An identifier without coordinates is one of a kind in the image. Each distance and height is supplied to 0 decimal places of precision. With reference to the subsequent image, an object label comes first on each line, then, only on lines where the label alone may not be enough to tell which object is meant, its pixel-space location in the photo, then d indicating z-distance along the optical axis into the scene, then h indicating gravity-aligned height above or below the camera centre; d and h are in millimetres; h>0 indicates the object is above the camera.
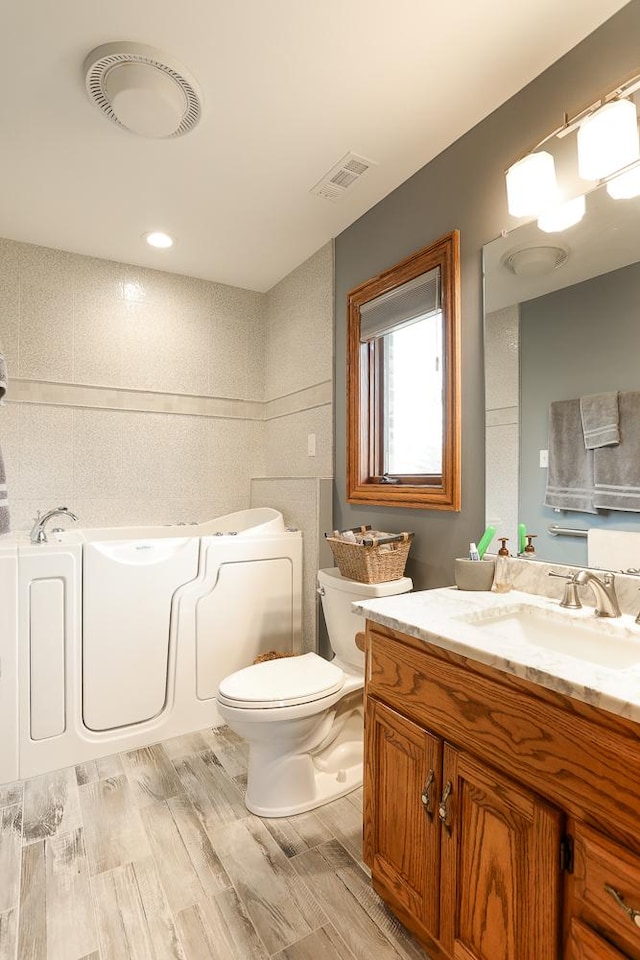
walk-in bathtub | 1982 -670
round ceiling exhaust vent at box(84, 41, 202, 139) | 1483 +1224
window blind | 1931 +714
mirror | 1311 +390
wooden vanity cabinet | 782 -625
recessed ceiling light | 2562 +1238
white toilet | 1633 -803
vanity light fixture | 1248 +860
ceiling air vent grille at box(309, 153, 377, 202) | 1968 +1233
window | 1837 +408
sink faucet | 1231 -287
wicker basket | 1856 -291
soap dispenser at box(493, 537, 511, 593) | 1551 -287
